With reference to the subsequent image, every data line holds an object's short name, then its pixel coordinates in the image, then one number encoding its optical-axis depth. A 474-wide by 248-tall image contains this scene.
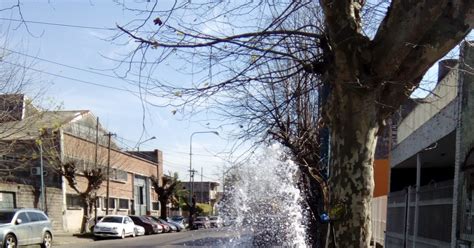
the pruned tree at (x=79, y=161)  38.44
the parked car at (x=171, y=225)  50.06
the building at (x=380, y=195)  24.52
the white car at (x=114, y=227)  35.31
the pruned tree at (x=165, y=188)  61.82
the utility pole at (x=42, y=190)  33.23
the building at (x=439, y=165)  9.62
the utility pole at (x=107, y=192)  43.62
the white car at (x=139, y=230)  40.88
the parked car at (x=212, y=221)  57.94
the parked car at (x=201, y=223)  60.67
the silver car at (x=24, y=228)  19.80
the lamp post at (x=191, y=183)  65.99
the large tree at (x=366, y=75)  5.46
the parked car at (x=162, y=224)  47.81
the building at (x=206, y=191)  118.57
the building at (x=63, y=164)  24.69
